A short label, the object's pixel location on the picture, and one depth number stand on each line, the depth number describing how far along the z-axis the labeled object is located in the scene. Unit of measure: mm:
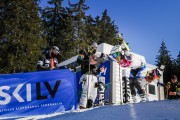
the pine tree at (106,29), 61094
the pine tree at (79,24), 43812
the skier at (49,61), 9875
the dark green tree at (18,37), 31141
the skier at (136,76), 10008
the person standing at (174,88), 10781
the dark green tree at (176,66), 55103
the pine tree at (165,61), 55625
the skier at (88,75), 8625
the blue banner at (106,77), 14680
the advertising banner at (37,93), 8625
